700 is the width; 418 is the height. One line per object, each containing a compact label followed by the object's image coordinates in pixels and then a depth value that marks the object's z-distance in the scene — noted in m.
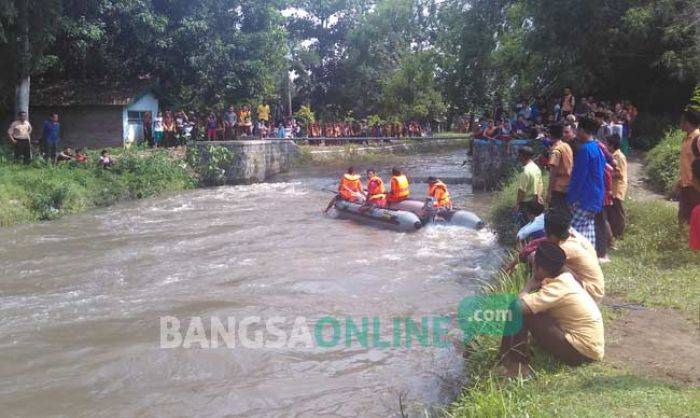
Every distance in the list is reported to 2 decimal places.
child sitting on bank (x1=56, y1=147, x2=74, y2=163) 17.03
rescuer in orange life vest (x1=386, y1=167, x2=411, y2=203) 13.48
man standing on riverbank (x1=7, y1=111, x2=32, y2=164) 15.31
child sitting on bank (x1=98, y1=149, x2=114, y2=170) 17.31
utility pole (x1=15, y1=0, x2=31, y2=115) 15.45
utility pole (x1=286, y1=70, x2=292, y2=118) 34.91
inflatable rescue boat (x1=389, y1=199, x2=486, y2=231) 11.98
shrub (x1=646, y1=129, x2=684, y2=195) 10.94
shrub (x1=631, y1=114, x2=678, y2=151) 16.63
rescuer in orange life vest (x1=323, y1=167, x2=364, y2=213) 14.38
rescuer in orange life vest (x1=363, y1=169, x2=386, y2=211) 13.62
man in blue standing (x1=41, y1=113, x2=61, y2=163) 17.03
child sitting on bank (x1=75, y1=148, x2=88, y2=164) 17.08
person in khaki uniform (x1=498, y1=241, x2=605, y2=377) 4.39
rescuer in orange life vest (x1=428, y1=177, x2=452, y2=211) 12.71
